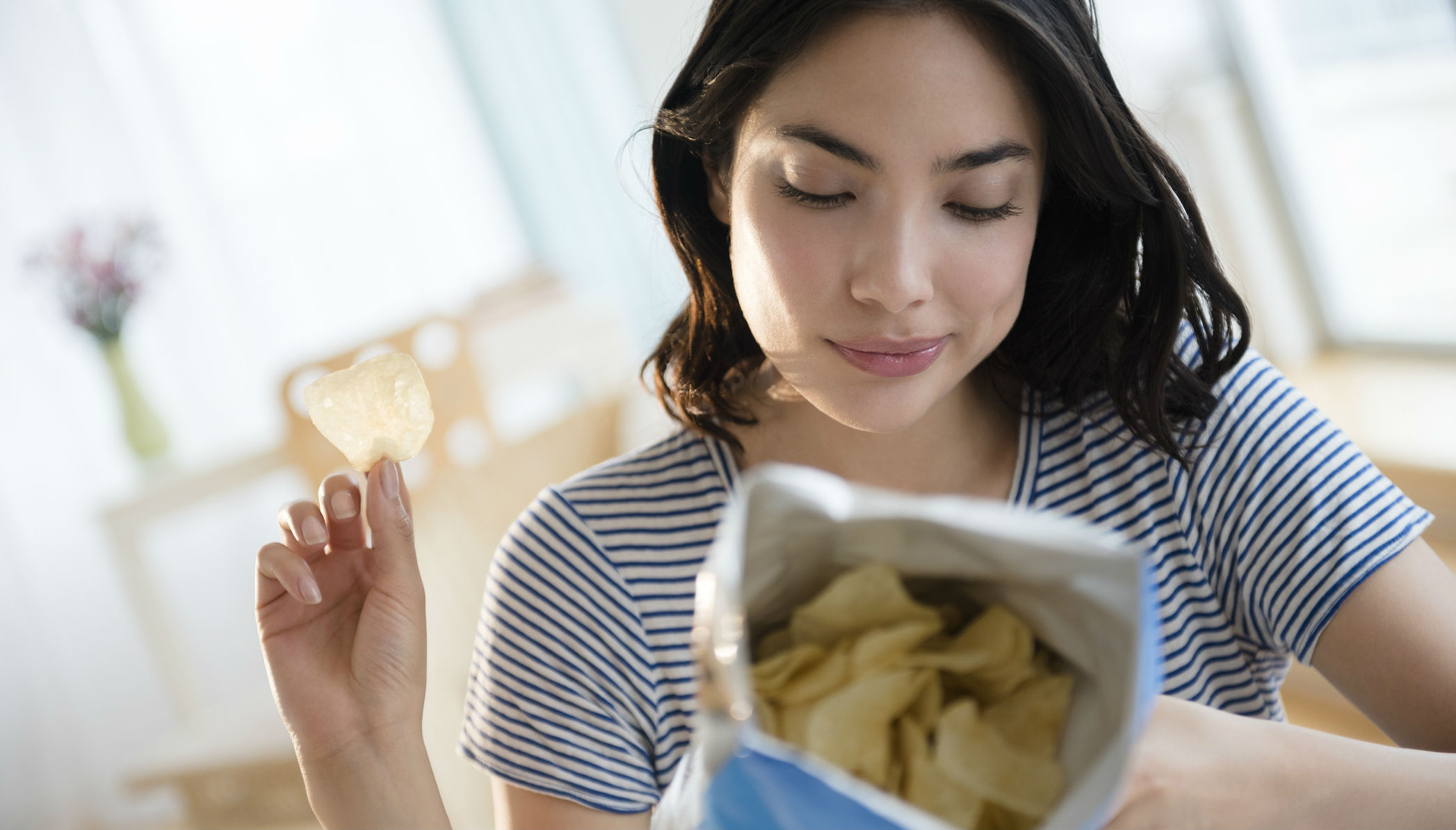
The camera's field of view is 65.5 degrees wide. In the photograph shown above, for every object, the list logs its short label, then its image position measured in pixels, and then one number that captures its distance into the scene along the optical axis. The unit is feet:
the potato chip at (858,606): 1.72
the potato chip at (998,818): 1.64
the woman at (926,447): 2.79
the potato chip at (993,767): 1.60
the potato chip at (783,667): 1.67
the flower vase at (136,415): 10.68
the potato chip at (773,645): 1.76
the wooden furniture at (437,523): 6.18
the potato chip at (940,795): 1.59
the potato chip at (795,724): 1.60
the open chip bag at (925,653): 1.44
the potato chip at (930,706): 1.67
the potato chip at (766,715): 1.62
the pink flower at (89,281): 10.52
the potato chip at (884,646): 1.66
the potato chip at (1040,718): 1.66
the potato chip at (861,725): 1.59
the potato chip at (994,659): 1.69
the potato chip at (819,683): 1.65
